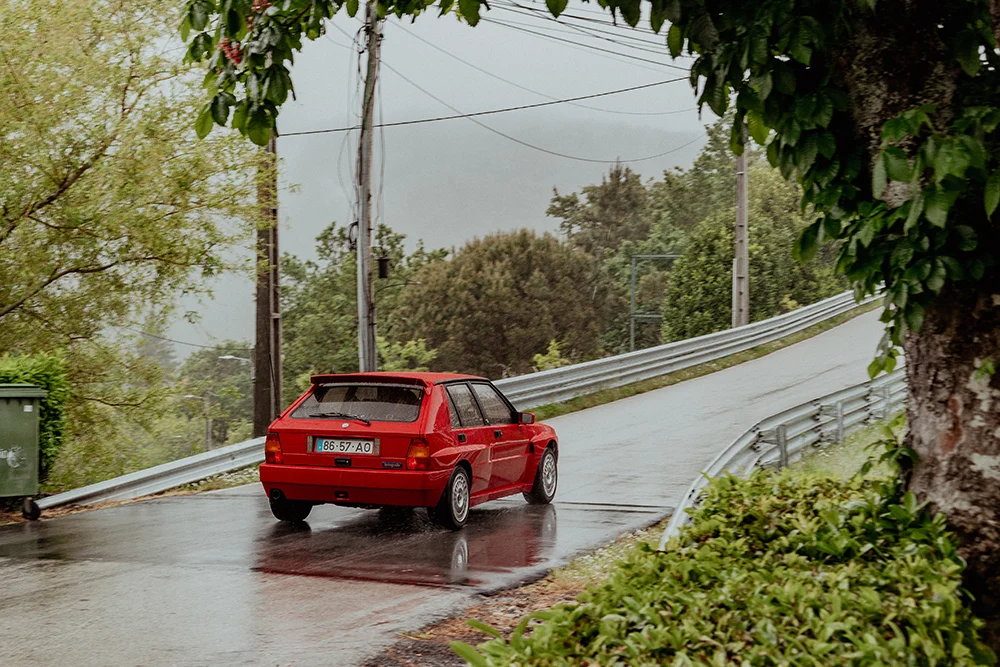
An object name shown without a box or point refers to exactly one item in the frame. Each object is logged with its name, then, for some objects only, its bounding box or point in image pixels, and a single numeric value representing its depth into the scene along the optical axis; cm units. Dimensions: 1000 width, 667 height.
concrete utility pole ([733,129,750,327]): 3009
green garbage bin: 1241
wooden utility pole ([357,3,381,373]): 2230
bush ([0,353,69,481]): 1305
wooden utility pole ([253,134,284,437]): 2198
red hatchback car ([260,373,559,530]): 1049
